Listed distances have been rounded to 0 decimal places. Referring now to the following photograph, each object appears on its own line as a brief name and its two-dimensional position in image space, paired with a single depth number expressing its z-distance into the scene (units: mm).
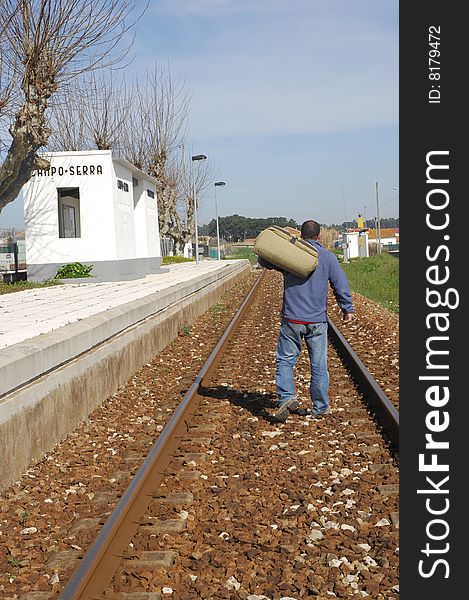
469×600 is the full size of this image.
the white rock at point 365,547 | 4695
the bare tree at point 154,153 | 49469
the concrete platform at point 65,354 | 6611
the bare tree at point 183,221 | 65250
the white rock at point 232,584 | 4270
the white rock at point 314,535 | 4902
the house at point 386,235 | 132750
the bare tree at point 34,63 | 19266
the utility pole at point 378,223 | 72750
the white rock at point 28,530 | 5291
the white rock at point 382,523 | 5077
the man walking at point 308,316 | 7824
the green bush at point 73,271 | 25750
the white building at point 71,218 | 26141
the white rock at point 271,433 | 7551
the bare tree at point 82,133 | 39594
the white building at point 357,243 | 71688
